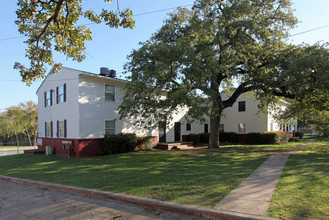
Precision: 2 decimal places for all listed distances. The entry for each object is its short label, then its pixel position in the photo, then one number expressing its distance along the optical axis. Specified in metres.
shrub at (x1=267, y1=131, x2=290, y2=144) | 22.66
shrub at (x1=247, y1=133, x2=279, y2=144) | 22.52
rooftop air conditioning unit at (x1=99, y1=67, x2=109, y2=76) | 17.95
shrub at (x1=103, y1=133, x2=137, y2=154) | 16.16
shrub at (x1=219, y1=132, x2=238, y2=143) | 25.16
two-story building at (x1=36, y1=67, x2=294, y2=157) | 15.66
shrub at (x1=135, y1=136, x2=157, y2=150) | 18.25
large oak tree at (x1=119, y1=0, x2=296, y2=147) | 12.23
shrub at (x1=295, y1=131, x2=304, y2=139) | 33.43
